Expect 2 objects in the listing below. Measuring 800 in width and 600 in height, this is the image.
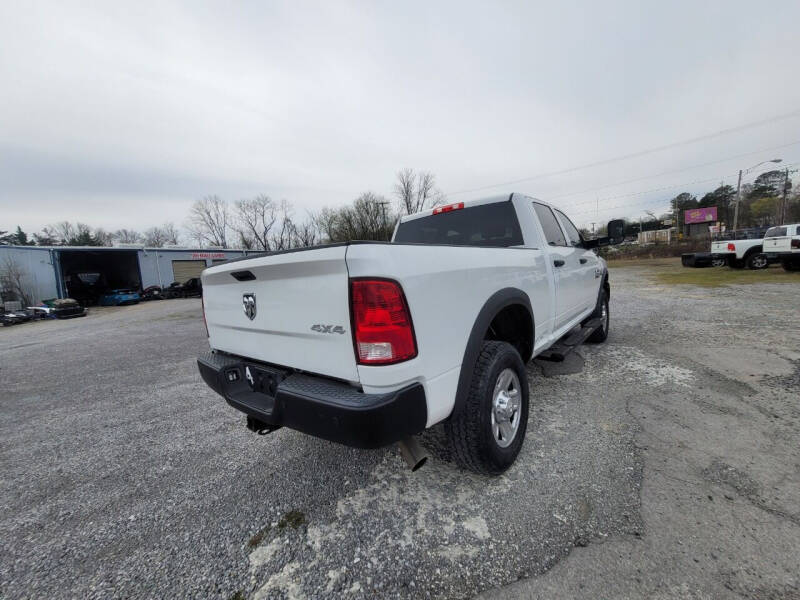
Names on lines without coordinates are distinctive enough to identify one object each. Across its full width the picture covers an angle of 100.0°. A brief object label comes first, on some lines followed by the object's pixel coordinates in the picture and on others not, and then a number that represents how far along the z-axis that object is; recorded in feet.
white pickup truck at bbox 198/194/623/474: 4.81
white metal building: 72.74
